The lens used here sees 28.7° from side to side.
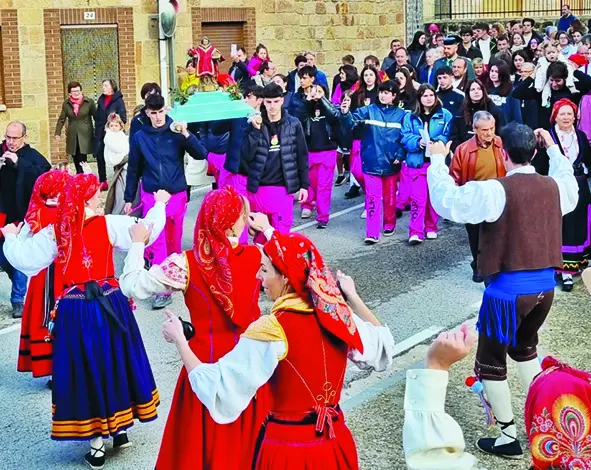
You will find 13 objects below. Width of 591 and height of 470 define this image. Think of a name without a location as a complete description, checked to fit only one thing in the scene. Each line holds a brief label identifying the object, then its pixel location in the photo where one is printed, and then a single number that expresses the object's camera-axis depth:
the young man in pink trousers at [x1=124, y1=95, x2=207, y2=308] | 10.98
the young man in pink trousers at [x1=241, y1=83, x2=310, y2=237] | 11.29
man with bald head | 10.54
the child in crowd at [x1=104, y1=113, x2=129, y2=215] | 11.77
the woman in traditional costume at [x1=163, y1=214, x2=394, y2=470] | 4.78
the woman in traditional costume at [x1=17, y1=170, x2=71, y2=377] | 8.12
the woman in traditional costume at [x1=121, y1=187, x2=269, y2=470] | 6.18
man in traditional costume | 6.66
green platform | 12.27
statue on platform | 13.67
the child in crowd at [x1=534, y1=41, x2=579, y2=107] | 13.48
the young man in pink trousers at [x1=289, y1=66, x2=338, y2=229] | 13.67
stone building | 19.42
